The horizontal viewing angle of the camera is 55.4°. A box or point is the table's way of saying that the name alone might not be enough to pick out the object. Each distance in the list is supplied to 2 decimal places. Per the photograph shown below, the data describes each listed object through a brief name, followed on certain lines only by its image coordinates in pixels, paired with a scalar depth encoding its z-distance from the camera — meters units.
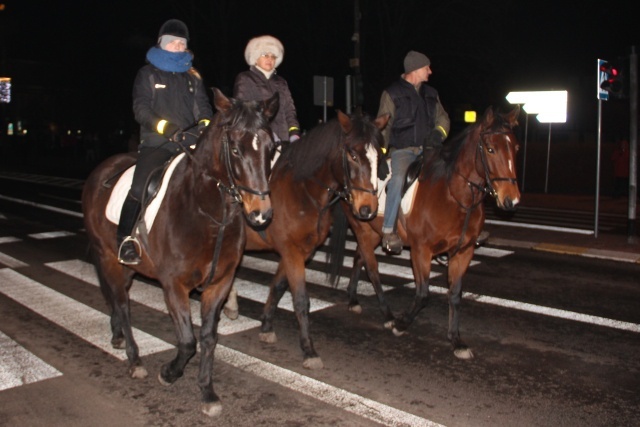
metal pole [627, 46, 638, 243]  12.13
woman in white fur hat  6.40
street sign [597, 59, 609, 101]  12.38
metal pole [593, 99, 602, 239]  12.68
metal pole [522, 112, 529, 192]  22.86
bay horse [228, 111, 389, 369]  5.41
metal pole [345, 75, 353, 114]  17.50
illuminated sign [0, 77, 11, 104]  41.44
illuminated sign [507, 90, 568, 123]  19.39
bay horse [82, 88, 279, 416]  4.23
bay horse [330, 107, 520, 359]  5.84
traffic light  12.28
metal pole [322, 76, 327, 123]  18.23
